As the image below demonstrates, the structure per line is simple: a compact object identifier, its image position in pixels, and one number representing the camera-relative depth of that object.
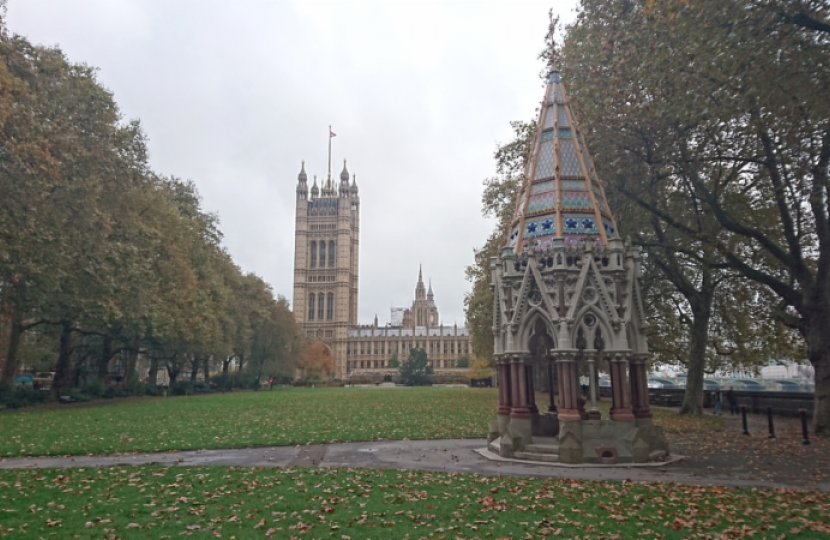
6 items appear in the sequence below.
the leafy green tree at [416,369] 92.69
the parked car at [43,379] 52.19
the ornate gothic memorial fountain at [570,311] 12.56
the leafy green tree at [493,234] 32.03
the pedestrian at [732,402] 29.95
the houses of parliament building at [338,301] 146.12
